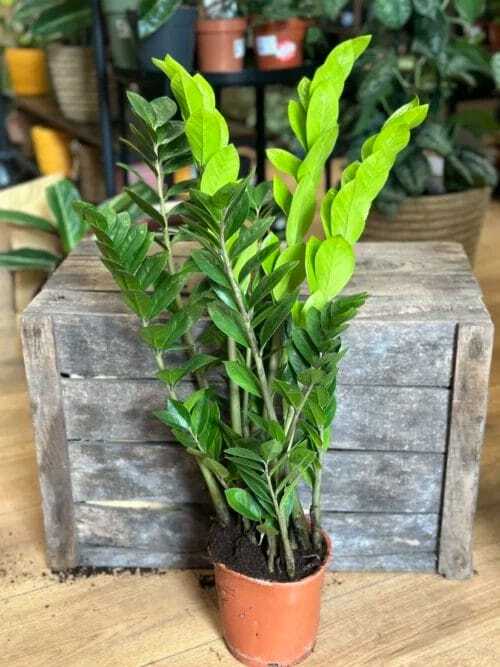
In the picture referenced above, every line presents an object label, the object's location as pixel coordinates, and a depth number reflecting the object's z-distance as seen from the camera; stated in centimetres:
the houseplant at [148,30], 222
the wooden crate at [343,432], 132
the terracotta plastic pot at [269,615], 120
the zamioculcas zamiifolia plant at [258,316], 109
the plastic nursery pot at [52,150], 373
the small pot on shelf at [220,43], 237
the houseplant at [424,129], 239
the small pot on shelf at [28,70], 370
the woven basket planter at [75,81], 311
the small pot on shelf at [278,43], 247
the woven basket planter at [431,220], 257
